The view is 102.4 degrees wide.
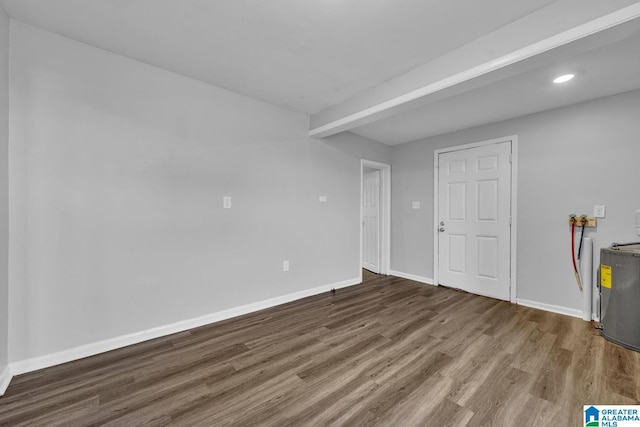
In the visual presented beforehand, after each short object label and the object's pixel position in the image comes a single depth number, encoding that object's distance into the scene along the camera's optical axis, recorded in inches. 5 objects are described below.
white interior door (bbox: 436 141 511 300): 135.3
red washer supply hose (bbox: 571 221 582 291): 113.0
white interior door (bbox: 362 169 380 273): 192.5
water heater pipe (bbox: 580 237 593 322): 108.7
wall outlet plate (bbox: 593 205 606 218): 107.5
